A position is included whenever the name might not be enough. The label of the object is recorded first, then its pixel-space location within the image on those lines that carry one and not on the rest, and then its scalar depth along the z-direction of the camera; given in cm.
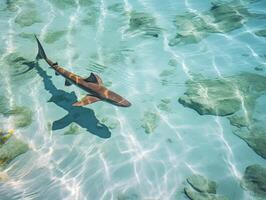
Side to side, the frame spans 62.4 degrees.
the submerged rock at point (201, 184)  382
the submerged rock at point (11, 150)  443
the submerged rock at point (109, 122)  480
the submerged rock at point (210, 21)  661
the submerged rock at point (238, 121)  460
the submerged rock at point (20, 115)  498
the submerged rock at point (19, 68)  590
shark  441
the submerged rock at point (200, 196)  374
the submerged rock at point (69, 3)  827
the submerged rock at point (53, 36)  690
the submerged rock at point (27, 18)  765
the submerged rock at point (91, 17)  743
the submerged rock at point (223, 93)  487
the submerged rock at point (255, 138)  423
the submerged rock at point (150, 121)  471
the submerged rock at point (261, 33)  638
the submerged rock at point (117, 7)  788
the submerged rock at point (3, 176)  417
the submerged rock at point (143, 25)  687
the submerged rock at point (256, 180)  377
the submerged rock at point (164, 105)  501
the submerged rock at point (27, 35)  708
